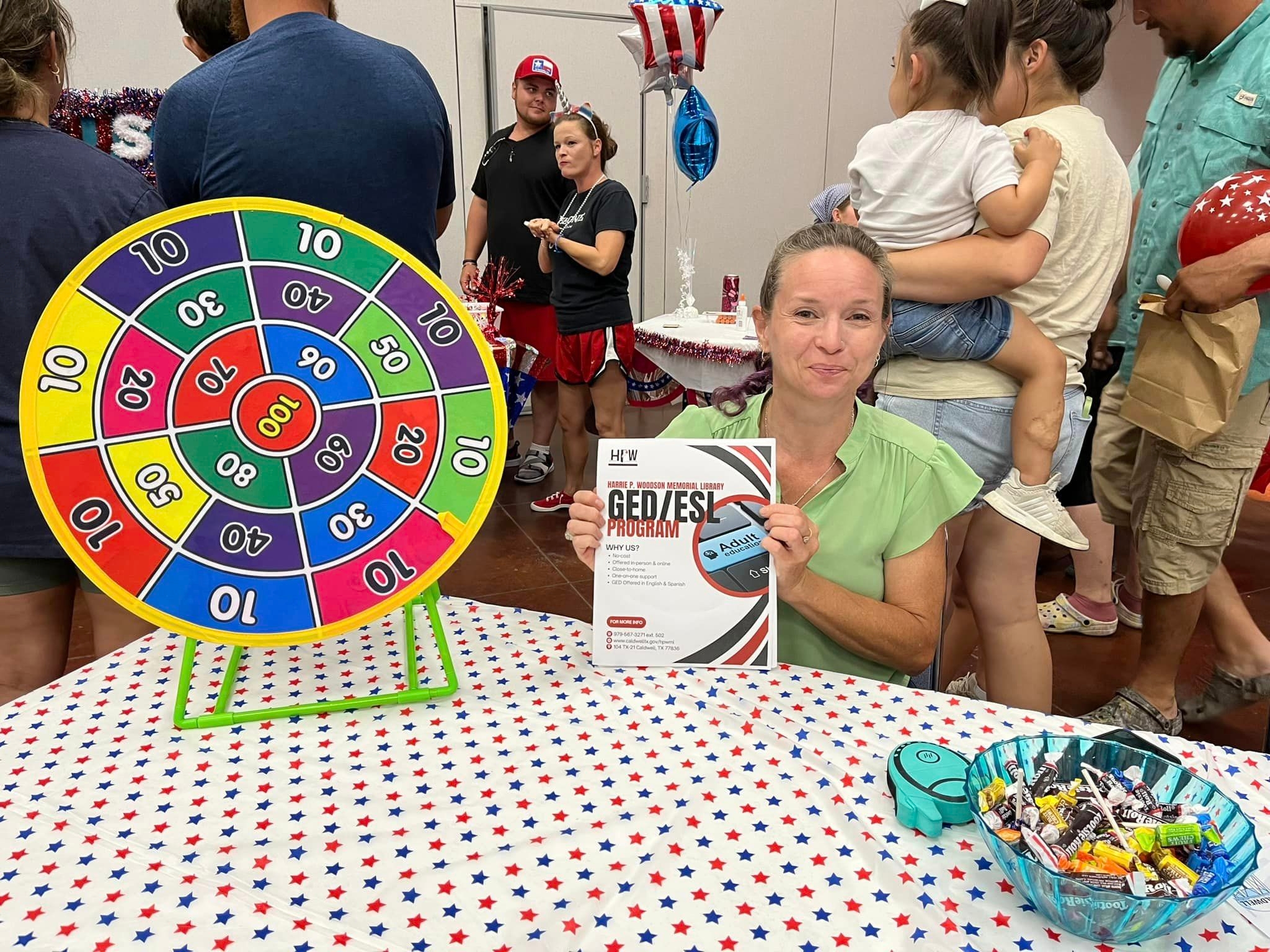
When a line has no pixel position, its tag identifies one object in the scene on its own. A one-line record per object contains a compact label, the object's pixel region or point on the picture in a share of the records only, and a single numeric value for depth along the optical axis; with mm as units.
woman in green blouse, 1278
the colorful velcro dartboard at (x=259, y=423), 1016
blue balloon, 4395
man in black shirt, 4047
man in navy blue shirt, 1353
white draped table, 3357
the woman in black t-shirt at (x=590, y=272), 3430
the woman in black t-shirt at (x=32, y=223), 1383
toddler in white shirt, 1624
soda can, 4098
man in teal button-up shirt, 1870
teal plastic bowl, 705
